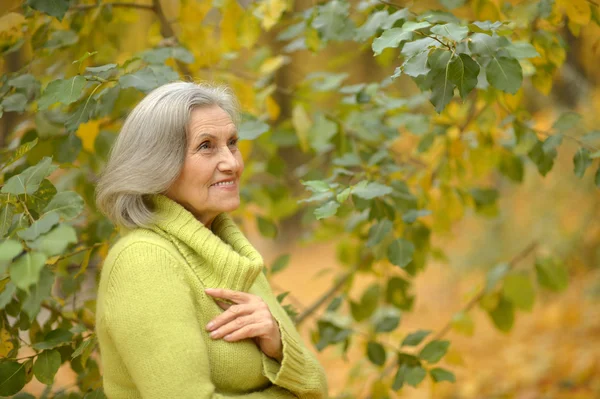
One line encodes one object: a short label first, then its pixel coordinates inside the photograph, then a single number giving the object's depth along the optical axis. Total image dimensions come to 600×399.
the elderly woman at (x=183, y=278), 2.89
